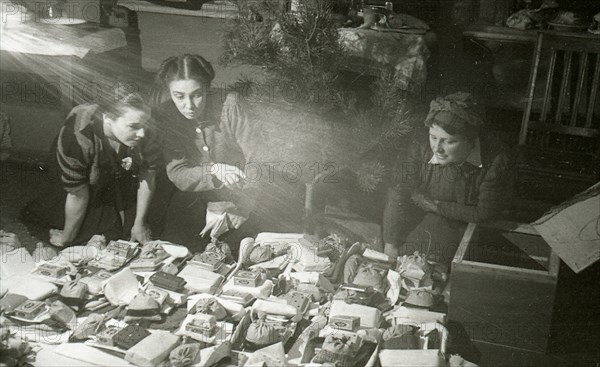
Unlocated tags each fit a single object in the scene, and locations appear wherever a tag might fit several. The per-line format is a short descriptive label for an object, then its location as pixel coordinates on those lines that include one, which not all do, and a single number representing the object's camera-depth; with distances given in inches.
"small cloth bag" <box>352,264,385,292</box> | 128.0
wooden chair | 135.7
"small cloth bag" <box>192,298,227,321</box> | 118.0
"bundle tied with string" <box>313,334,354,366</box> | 107.0
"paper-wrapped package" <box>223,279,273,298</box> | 124.1
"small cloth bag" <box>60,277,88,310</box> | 122.1
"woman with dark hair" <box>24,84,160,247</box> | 131.2
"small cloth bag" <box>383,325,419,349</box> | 111.2
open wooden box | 118.6
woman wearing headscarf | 126.6
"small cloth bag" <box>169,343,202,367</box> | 107.0
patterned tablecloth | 129.2
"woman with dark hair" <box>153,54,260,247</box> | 131.7
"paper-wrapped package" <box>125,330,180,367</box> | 107.1
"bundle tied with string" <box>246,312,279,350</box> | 112.5
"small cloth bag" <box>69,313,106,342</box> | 113.3
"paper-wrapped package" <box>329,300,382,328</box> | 117.3
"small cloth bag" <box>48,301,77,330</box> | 116.6
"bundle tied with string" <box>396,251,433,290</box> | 129.2
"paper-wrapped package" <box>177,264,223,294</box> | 127.0
